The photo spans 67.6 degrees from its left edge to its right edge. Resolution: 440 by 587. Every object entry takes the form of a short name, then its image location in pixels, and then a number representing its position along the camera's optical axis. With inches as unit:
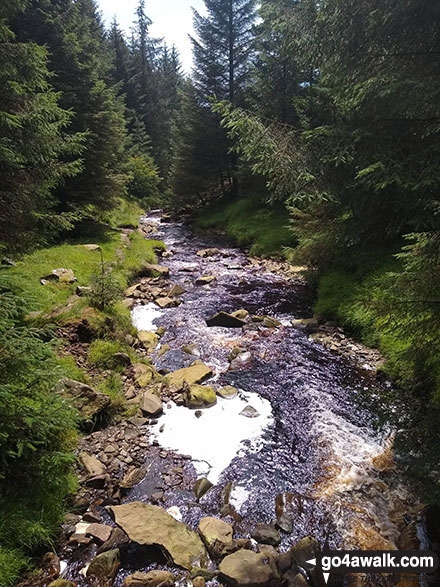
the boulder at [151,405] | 265.0
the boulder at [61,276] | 410.0
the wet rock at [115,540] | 161.8
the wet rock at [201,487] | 198.5
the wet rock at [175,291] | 518.0
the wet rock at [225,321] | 427.2
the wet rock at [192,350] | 364.5
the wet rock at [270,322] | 424.2
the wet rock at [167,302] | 482.1
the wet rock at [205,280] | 584.5
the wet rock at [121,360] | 312.6
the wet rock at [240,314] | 445.7
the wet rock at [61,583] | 142.6
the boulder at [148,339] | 374.8
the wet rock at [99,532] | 165.2
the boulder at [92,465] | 203.6
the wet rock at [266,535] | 167.8
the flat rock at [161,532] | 158.9
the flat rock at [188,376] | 304.8
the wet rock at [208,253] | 777.8
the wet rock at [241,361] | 339.9
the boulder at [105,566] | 150.3
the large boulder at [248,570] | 144.6
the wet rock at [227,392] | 293.6
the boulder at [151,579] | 143.4
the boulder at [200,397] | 281.4
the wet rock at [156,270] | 606.2
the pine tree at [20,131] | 308.3
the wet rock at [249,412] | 268.7
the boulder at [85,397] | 232.2
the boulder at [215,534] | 161.9
